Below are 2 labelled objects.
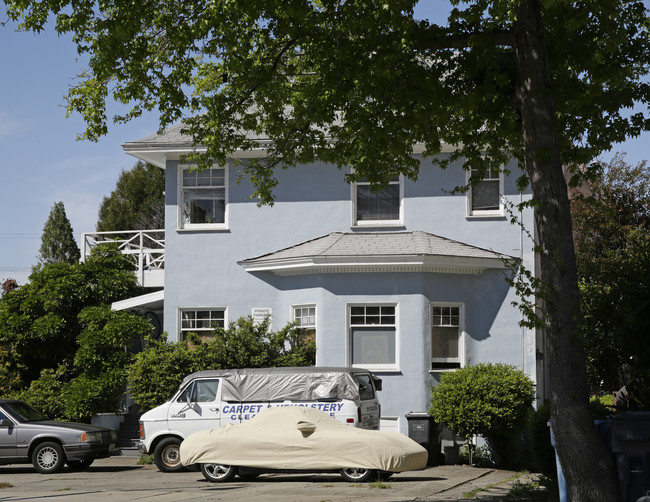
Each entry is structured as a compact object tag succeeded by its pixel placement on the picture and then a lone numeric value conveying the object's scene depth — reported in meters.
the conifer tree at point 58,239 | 44.84
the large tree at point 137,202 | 46.38
